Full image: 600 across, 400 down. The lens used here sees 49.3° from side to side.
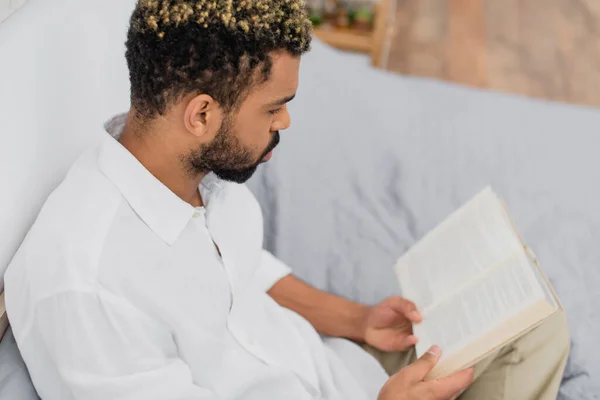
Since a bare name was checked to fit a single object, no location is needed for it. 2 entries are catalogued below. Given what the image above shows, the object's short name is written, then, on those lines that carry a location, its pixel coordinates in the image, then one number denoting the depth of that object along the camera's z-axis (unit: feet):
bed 2.96
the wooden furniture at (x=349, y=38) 7.87
